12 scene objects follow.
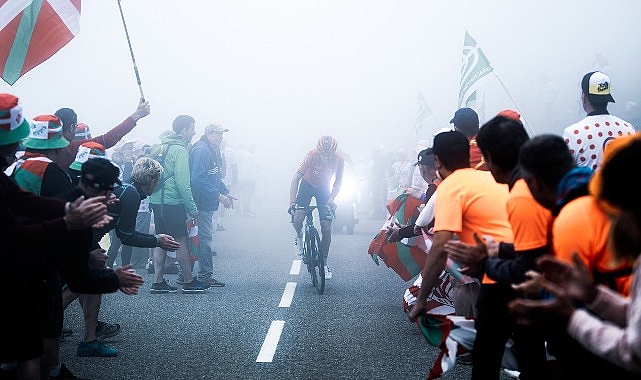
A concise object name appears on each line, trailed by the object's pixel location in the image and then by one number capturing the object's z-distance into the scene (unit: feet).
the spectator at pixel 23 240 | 13.89
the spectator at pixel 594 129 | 23.04
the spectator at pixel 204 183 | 39.06
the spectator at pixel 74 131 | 26.53
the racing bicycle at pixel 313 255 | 34.63
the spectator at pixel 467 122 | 25.62
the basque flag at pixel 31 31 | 26.61
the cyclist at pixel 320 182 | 38.45
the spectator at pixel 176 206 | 35.65
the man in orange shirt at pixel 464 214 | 15.96
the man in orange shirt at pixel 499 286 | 14.46
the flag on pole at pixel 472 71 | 40.50
